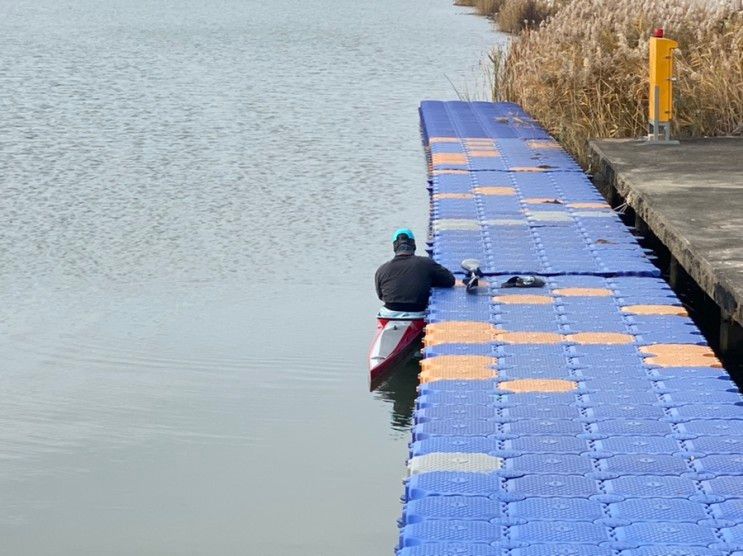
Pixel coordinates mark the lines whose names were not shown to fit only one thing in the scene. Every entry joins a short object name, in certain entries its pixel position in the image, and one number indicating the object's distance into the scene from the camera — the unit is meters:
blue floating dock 10.75
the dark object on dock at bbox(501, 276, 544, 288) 18.37
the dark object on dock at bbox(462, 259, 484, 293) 18.17
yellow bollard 26.24
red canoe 18.43
